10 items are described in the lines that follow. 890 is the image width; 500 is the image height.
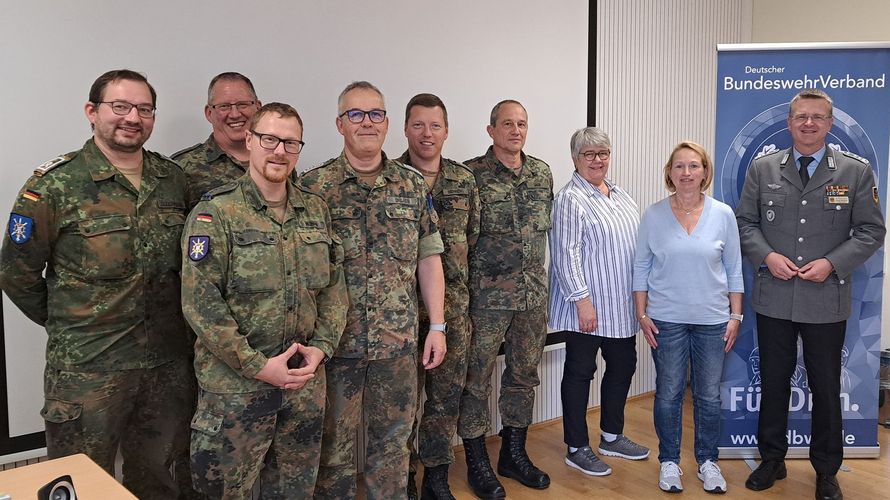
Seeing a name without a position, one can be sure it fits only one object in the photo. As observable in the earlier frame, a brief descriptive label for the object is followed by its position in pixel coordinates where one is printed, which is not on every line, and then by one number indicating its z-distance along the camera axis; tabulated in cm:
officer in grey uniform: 320
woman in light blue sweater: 323
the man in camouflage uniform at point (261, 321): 212
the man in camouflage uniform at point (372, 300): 255
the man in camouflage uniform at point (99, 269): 220
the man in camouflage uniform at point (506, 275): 323
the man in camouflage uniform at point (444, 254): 299
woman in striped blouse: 338
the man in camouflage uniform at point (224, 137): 268
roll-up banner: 356
